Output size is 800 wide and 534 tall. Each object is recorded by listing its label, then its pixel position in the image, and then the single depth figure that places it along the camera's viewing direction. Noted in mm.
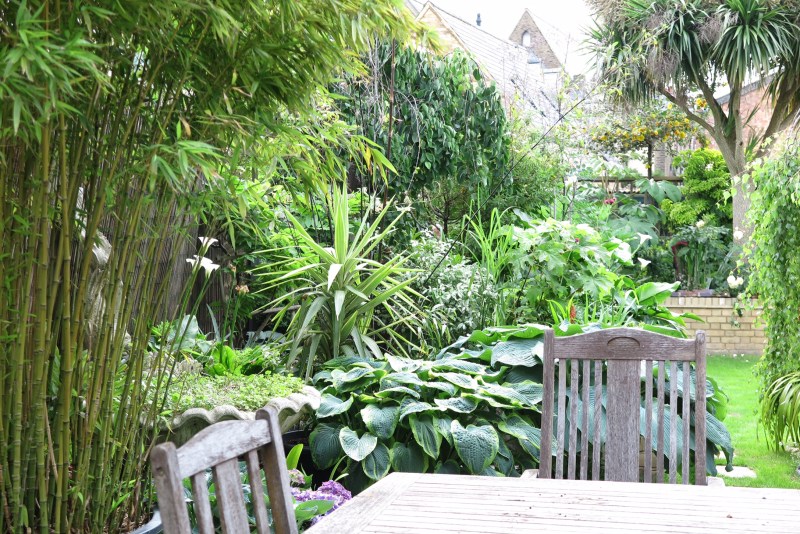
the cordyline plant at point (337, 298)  4191
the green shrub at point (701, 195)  10117
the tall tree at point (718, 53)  9953
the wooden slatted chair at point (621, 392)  2297
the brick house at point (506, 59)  9279
